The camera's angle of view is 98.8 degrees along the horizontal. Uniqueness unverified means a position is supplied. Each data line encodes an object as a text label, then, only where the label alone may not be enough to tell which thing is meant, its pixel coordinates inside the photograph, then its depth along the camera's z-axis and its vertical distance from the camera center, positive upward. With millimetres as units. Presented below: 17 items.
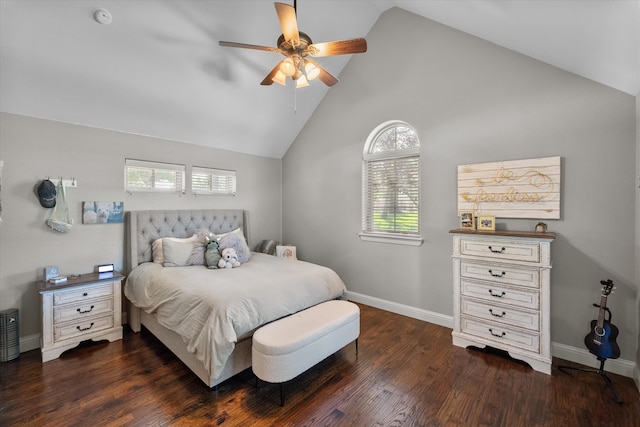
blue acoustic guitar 2148 -987
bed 2045 -751
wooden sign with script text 2576 +235
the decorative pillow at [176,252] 3123 -477
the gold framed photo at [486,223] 2740 -115
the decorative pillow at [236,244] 3377 -420
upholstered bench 1950 -993
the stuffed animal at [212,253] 3129 -494
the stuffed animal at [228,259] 3102 -559
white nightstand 2514 -991
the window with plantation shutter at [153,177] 3359 +439
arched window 3559 +365
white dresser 2354 -749
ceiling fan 1980 +1309
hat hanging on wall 2703 +169
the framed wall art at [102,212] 3013 -20
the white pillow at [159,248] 3301 -466
